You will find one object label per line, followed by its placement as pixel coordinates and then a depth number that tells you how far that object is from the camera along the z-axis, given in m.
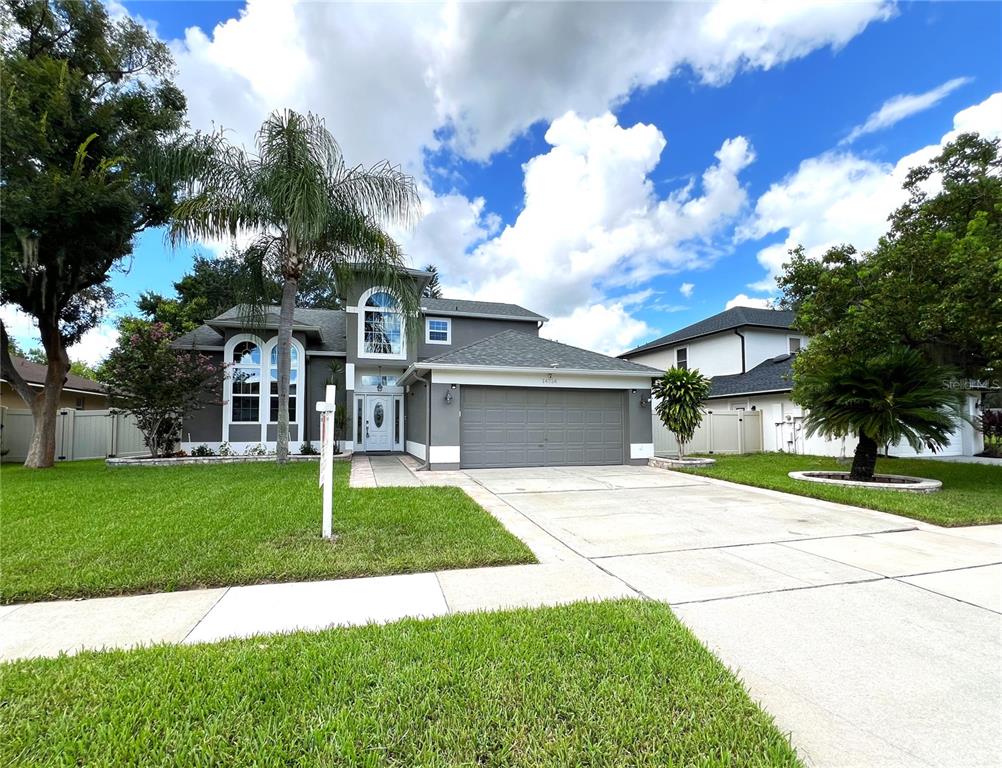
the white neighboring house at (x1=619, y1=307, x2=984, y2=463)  15.73
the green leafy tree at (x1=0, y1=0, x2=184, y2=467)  10.25
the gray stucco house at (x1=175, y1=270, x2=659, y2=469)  12.48
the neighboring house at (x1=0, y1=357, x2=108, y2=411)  16.78
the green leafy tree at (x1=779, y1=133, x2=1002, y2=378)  7.84
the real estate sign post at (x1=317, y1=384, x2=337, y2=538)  5.06
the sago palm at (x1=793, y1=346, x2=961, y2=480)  8.63
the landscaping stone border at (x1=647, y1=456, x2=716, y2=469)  12.41
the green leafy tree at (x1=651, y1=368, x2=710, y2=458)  12.78
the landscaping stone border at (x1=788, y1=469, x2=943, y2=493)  8.44
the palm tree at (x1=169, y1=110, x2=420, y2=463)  11.05
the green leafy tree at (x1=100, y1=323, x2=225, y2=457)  12.58
